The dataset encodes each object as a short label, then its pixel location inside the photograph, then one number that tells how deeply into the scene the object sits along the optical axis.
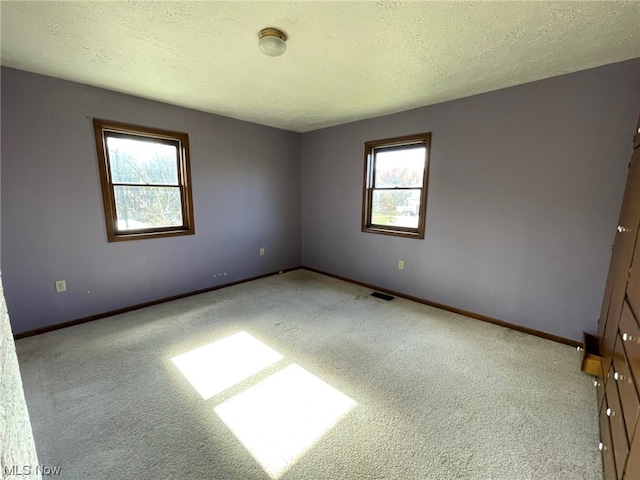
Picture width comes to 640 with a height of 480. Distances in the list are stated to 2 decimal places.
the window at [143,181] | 2.77
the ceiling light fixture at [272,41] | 1.69
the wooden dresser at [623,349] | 1.03
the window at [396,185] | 3.21
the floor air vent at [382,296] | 3.45
